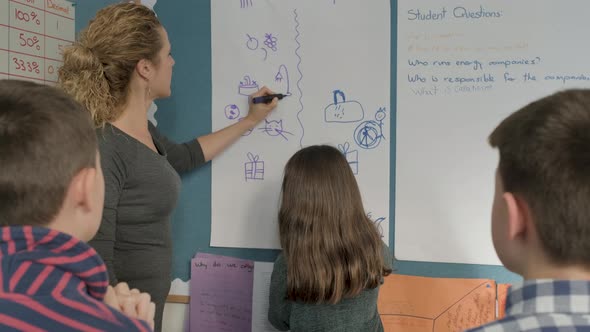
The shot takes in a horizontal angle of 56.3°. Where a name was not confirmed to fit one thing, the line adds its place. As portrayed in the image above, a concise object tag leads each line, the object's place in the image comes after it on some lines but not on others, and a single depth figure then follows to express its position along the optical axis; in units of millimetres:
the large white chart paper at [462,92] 1595
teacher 1477
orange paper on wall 1670
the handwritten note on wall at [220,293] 1932
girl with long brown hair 1446
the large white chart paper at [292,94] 1757
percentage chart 1781
